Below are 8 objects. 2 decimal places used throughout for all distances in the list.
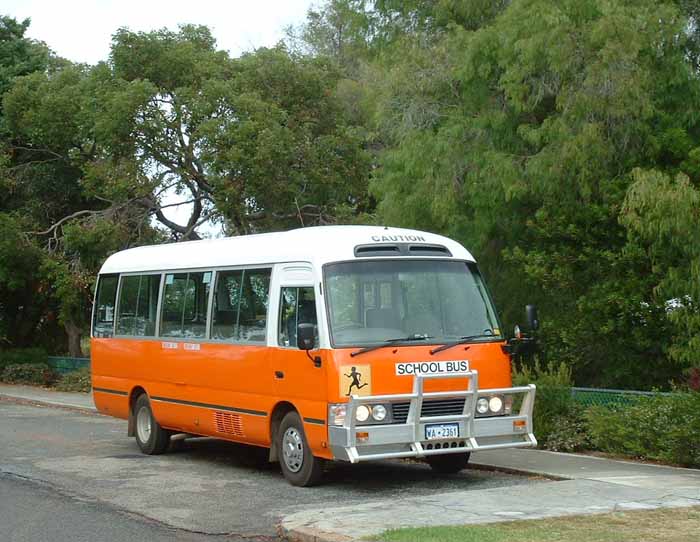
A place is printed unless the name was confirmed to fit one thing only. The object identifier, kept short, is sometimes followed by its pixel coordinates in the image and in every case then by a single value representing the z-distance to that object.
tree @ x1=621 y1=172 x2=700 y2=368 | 15.27
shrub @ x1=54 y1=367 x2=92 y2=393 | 31.17
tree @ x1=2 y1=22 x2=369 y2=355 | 26.42
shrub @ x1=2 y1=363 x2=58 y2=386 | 33.91
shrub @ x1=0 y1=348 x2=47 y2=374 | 35.50
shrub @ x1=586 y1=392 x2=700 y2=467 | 13.44
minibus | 12.02
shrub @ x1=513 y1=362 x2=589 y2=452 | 15.25
